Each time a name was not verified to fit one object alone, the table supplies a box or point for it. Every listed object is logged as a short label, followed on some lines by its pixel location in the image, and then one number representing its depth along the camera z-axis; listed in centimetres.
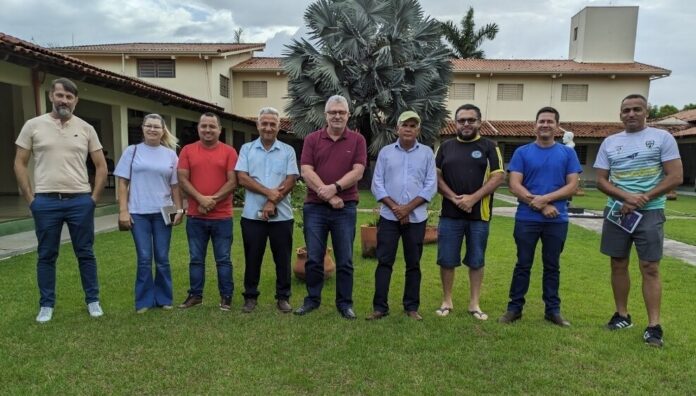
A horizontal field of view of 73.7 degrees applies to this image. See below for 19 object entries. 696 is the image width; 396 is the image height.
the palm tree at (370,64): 1427
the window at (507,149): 2341
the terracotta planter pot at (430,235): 764
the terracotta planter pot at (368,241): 675
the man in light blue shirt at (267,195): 397
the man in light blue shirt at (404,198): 388
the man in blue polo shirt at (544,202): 376
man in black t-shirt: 387
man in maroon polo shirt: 387
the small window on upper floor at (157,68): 2030
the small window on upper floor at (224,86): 2143
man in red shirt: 401
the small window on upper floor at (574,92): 2306
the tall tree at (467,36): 2758
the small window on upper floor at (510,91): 2325
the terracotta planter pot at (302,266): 530
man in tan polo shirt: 365
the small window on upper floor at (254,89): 2262
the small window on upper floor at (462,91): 2322
